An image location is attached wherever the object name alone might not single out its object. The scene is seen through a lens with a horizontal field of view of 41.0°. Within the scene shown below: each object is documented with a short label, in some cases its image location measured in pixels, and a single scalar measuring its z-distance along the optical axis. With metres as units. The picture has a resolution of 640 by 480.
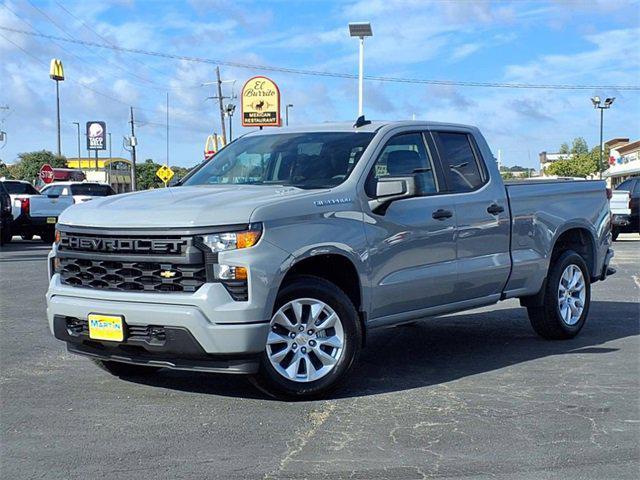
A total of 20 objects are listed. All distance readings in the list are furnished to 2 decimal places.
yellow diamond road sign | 44.47
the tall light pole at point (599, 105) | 51.97
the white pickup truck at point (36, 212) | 22.72
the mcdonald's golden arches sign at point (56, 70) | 79.19
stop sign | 38.78
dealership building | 53.63
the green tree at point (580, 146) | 138.45
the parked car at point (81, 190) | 23.69
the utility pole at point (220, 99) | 60.26
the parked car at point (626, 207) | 22.42
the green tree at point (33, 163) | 87.50
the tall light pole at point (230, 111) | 63.94
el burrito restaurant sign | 42.50
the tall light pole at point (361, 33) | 28.77
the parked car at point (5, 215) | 20.67
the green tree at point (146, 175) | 93.02
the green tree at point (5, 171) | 84.41
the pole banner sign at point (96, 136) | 94.88
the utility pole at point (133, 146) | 62.83
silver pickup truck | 5.48
